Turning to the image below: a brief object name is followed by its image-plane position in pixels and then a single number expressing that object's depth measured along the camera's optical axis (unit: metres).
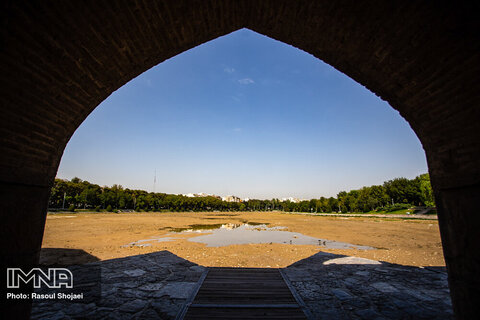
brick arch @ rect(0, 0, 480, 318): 2.23
